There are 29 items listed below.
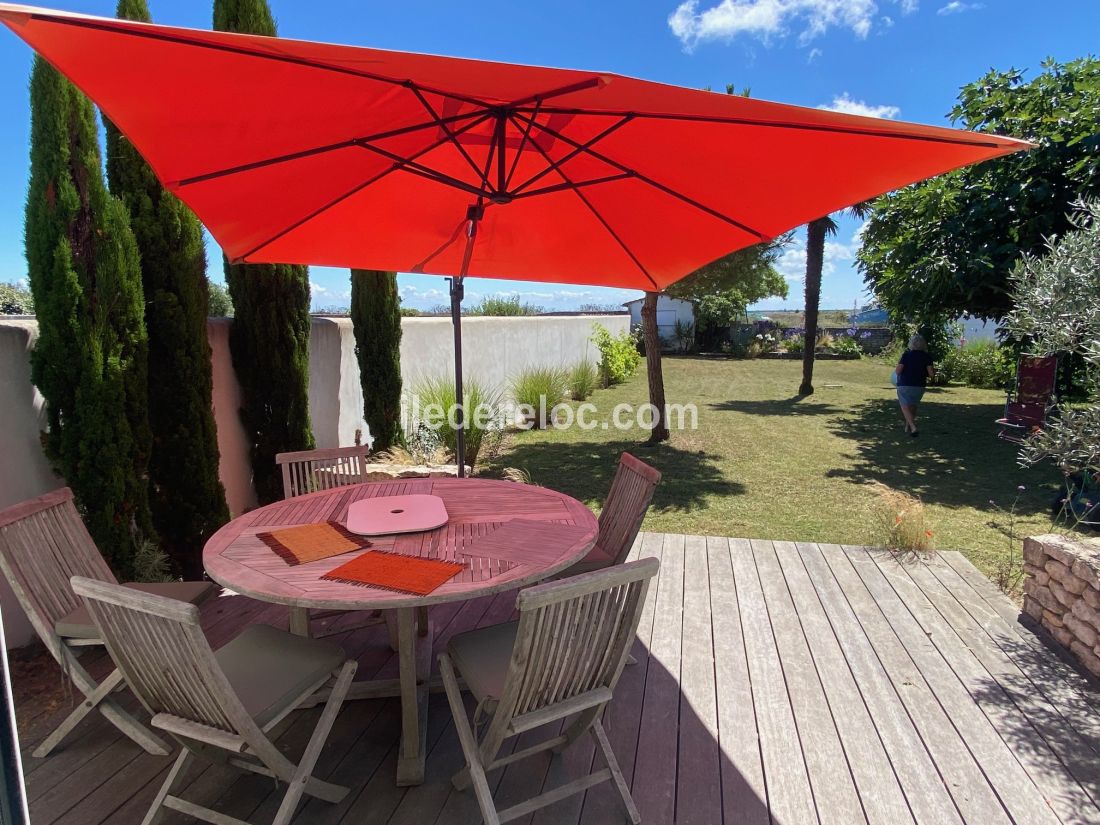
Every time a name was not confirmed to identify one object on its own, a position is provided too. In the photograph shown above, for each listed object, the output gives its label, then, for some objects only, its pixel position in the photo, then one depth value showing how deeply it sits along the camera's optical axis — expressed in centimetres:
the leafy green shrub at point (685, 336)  2395
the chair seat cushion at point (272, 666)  186
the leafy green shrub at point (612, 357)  1482
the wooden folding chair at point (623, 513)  273
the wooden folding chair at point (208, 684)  155
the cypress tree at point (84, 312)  302
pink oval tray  239
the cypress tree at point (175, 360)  365
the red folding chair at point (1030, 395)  734
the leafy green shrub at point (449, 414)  683
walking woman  841
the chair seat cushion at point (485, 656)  189
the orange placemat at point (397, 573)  188
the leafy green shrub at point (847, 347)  2230
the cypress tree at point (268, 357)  464
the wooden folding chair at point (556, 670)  161
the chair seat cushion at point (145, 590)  221
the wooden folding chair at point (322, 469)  337
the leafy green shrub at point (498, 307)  1487
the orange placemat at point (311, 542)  214
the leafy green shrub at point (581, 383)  1223
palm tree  1450
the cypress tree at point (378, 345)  634
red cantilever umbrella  152
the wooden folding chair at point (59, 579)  217
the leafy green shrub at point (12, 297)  695
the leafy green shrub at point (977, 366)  1427
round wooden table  184
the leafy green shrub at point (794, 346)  2277
